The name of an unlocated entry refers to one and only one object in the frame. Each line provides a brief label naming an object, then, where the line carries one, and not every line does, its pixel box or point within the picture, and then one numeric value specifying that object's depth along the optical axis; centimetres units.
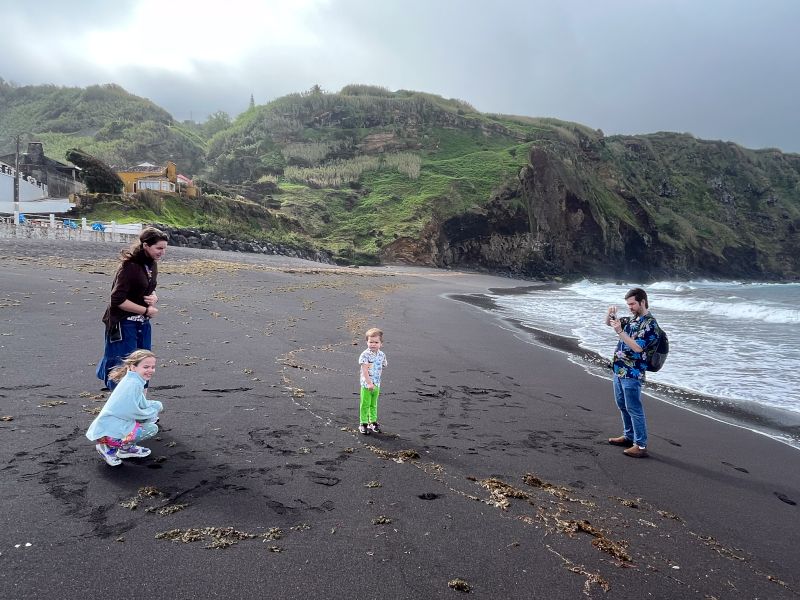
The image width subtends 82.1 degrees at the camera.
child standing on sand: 466
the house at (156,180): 4119
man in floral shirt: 486
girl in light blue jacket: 341
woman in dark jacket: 419
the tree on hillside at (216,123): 13029
